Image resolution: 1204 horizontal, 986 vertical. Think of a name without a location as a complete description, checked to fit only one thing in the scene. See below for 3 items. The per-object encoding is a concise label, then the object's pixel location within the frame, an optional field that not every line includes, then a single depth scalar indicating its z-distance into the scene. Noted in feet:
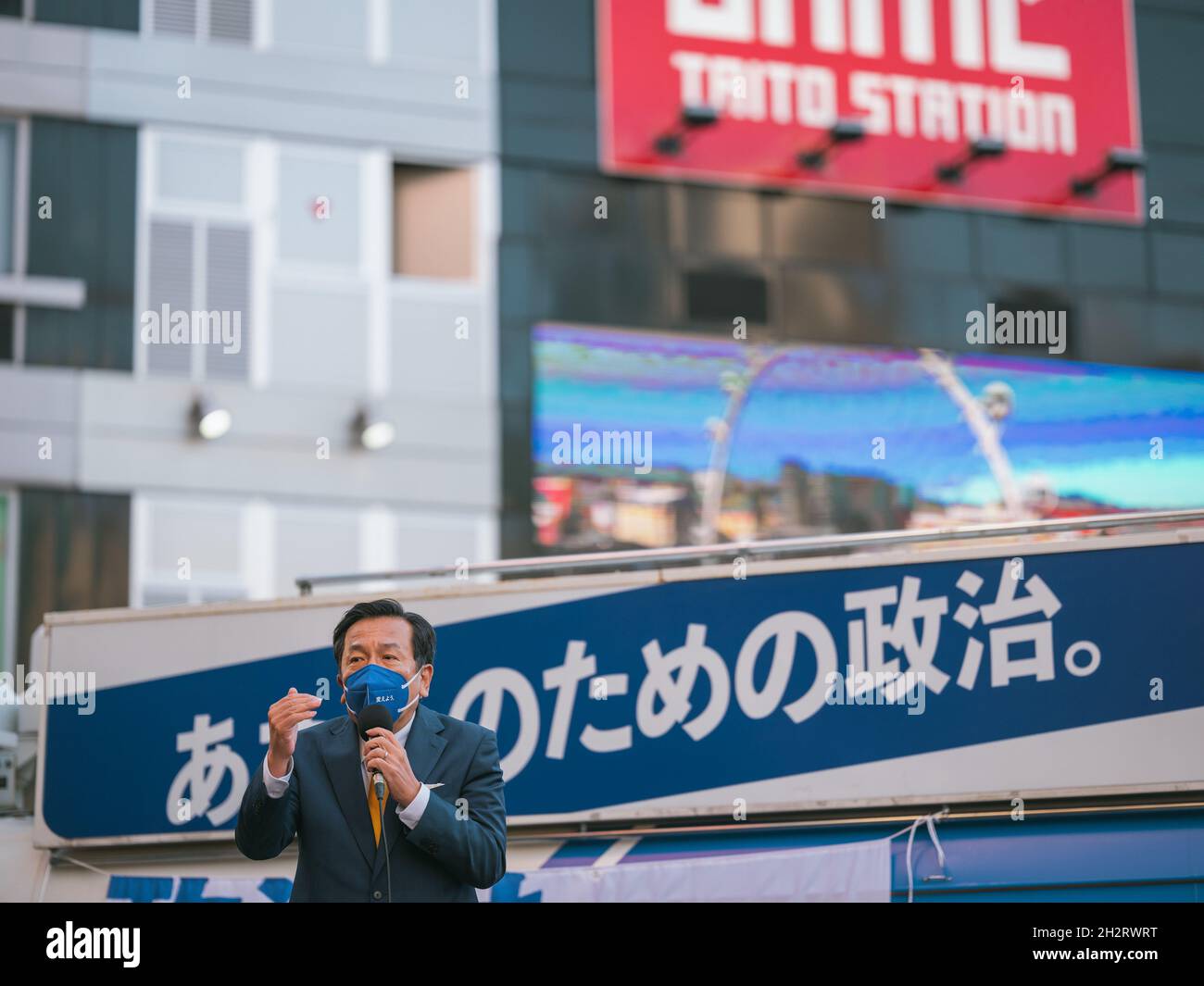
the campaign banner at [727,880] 29.50
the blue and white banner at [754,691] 29.55
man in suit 20.66
